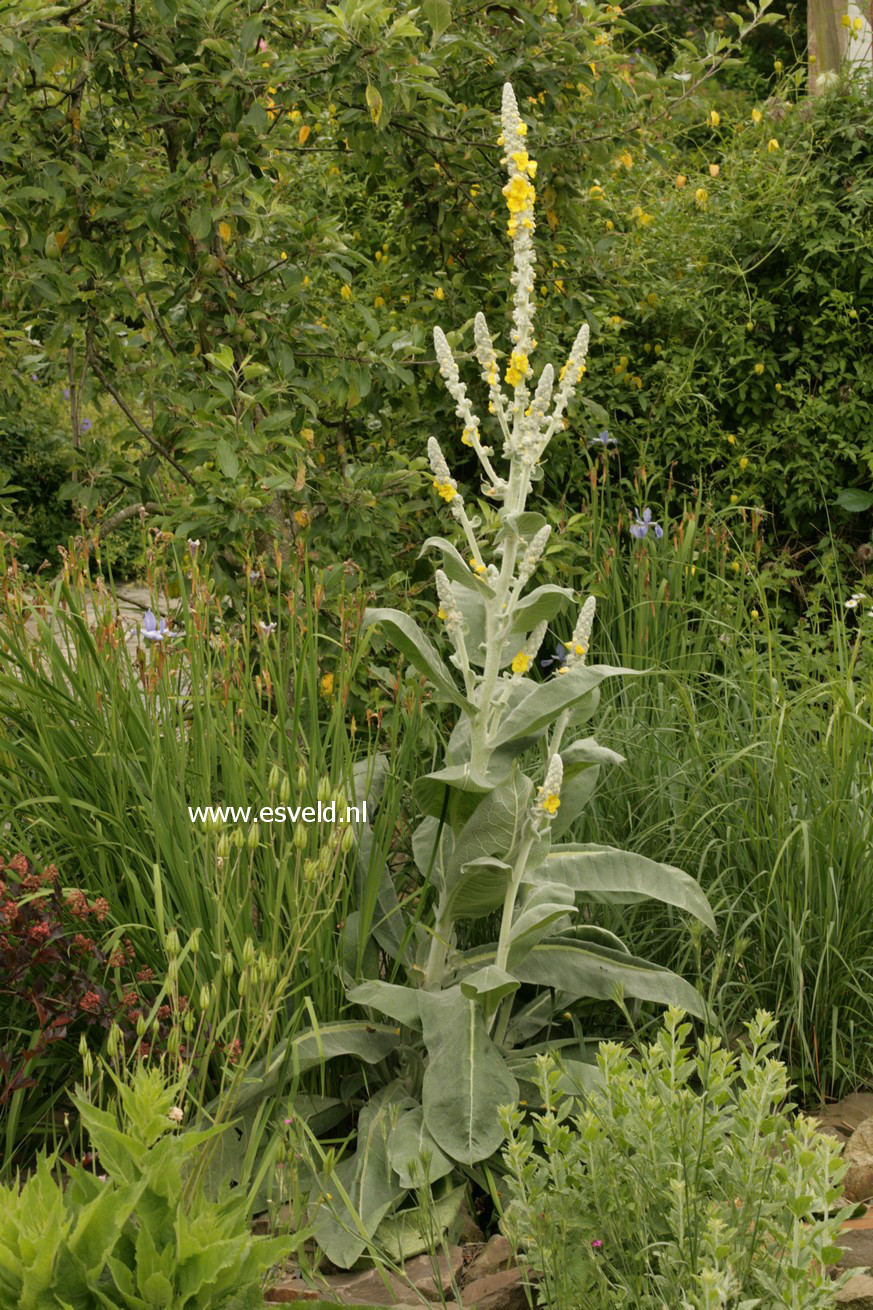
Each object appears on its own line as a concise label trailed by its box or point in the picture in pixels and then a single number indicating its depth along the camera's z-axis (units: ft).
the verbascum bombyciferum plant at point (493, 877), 8.16
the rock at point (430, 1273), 7.67
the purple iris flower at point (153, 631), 9.61
